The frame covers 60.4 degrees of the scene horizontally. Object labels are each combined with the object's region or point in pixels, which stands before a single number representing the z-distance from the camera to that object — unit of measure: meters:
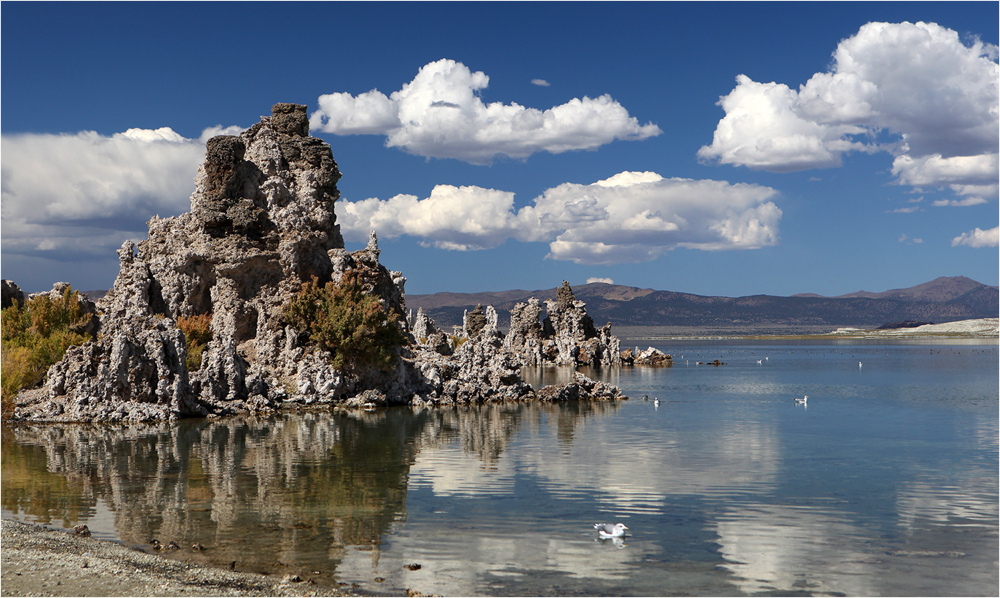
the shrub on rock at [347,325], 44.31
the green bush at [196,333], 44.94
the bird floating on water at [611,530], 17.03
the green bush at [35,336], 37.28
